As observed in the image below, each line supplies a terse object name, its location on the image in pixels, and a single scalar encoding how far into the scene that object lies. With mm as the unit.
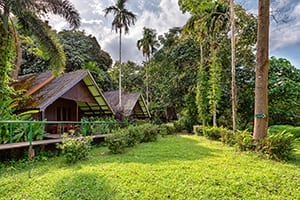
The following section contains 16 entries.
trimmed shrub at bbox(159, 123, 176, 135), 21019
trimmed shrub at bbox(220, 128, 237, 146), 11453
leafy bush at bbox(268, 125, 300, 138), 17719
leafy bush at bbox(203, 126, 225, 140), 14514
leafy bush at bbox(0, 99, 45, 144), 8109
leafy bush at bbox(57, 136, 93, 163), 7695
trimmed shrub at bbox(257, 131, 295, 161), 8156
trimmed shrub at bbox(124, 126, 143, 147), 11703
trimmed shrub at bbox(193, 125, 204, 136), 18838
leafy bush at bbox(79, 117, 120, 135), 12148
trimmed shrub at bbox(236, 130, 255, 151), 9312
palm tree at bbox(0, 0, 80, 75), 10117
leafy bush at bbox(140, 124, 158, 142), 14078
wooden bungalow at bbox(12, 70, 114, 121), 11898
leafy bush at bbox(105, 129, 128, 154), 9609
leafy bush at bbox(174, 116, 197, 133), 24953
